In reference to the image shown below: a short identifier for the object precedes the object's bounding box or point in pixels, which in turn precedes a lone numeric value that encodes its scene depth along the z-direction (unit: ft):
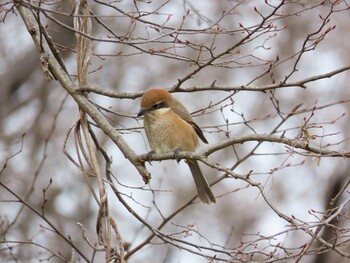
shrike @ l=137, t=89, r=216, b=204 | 36.19
